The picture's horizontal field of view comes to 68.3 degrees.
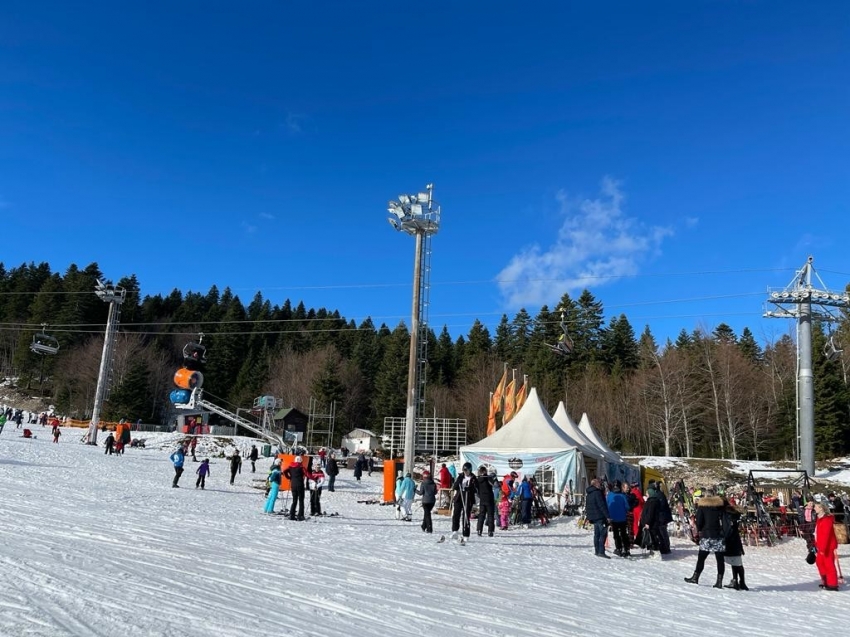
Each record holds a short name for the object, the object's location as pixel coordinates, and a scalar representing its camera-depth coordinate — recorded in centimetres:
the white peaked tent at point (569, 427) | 2641
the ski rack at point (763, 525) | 1742
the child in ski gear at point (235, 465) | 2461
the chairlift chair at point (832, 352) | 3544
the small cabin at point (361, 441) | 5872
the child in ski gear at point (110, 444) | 3167
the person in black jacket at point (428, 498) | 1442
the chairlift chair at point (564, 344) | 3045
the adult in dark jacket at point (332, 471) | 2597
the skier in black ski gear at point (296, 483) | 1491
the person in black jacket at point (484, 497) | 1362
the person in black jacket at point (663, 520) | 1394
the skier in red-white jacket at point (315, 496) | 1670
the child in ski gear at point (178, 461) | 2039
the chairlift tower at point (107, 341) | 3719
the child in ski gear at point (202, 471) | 2161
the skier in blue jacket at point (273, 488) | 1586
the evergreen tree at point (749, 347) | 7638
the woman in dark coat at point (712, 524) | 1002
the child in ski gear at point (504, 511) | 1747
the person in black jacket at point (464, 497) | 1344
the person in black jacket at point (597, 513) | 1282
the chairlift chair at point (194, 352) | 4575
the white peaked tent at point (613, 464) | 2581
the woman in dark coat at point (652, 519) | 1388
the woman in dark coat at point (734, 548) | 1009
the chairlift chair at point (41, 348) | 4360
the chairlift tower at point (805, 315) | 3488
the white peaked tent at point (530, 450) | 2134
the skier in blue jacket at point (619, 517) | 1329
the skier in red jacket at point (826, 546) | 1091
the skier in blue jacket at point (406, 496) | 1717
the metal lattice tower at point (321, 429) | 7243
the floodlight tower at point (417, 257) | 2297
